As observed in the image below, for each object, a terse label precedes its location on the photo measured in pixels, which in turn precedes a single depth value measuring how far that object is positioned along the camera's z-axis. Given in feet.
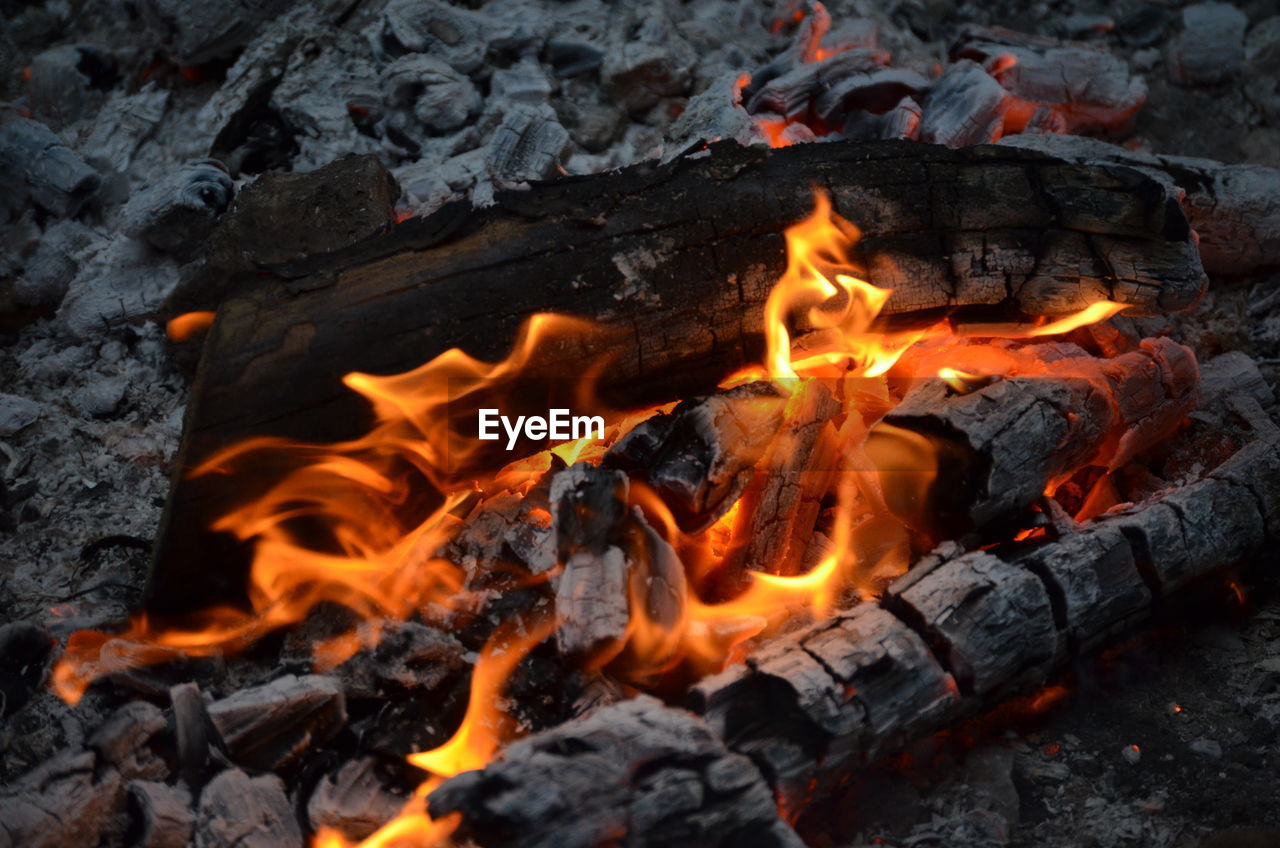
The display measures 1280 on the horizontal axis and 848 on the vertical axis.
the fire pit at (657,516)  7.67
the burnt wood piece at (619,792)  6.63
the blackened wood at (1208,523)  8.94
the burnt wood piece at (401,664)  8.39
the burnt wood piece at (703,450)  8.96
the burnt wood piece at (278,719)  7.88
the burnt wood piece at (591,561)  7.87
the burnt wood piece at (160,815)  7.39
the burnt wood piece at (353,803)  7.65
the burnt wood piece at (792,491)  9.52
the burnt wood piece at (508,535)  9.24
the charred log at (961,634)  7.47
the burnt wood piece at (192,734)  7.92
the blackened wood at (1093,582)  8.51
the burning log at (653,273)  8.84
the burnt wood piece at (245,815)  7.43
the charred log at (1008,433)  8.73
